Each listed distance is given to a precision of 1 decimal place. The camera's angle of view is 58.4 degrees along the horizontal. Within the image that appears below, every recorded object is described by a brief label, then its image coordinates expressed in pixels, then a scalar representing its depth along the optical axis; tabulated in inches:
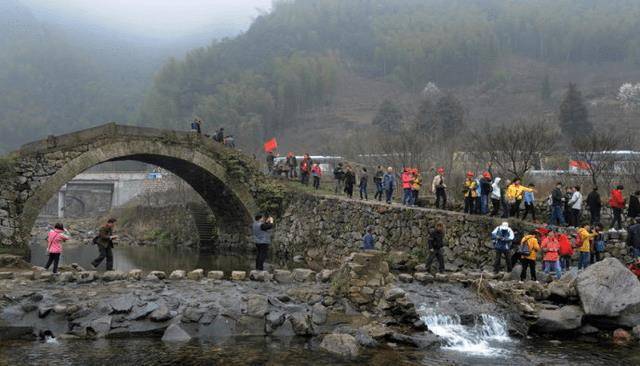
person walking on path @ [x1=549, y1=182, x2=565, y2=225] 718.5
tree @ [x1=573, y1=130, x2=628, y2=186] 1035.9
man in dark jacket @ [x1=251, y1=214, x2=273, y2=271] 646.5
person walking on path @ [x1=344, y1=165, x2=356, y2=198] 1004.4
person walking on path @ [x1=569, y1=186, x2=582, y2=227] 737.0
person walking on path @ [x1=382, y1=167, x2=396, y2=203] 932.6
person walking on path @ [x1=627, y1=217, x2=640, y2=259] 631.2
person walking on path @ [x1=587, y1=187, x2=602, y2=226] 723.0
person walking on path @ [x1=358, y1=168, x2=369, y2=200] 995.0
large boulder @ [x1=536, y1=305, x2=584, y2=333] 494.6
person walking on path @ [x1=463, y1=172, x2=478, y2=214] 785.2
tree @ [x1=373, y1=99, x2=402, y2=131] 2392.2
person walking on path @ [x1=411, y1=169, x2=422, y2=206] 896.4
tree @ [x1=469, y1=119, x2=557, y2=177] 1020.5
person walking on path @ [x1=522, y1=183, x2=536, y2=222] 751.1
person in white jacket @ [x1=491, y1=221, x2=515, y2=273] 655.1
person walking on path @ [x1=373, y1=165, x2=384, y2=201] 988.6
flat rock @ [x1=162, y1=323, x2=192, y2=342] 460.8
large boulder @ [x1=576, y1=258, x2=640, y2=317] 500.1
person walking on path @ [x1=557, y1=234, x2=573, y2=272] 640.4
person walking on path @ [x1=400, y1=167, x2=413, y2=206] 895.1
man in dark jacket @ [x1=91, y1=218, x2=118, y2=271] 640.4
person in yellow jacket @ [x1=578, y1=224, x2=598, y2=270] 639.8
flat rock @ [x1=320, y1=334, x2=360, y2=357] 430.9
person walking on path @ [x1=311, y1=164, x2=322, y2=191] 1096.2
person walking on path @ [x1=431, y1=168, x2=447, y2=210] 839.7
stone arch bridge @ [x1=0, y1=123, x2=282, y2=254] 799.7
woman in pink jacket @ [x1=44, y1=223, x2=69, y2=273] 611.5
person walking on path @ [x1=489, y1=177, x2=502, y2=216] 766.5
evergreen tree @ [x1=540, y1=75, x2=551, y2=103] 3063.5
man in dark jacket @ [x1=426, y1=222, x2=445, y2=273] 663.1
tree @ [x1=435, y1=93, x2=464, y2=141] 2048.5
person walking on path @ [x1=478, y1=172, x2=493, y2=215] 773.3
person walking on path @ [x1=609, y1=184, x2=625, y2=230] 710.5
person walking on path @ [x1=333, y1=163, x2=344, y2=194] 1075.9
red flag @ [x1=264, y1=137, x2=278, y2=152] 1239.5
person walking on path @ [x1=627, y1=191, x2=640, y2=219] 716.0
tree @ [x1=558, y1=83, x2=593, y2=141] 2032.5
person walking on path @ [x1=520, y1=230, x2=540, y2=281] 610.8
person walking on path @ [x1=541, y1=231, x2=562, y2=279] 621.9
